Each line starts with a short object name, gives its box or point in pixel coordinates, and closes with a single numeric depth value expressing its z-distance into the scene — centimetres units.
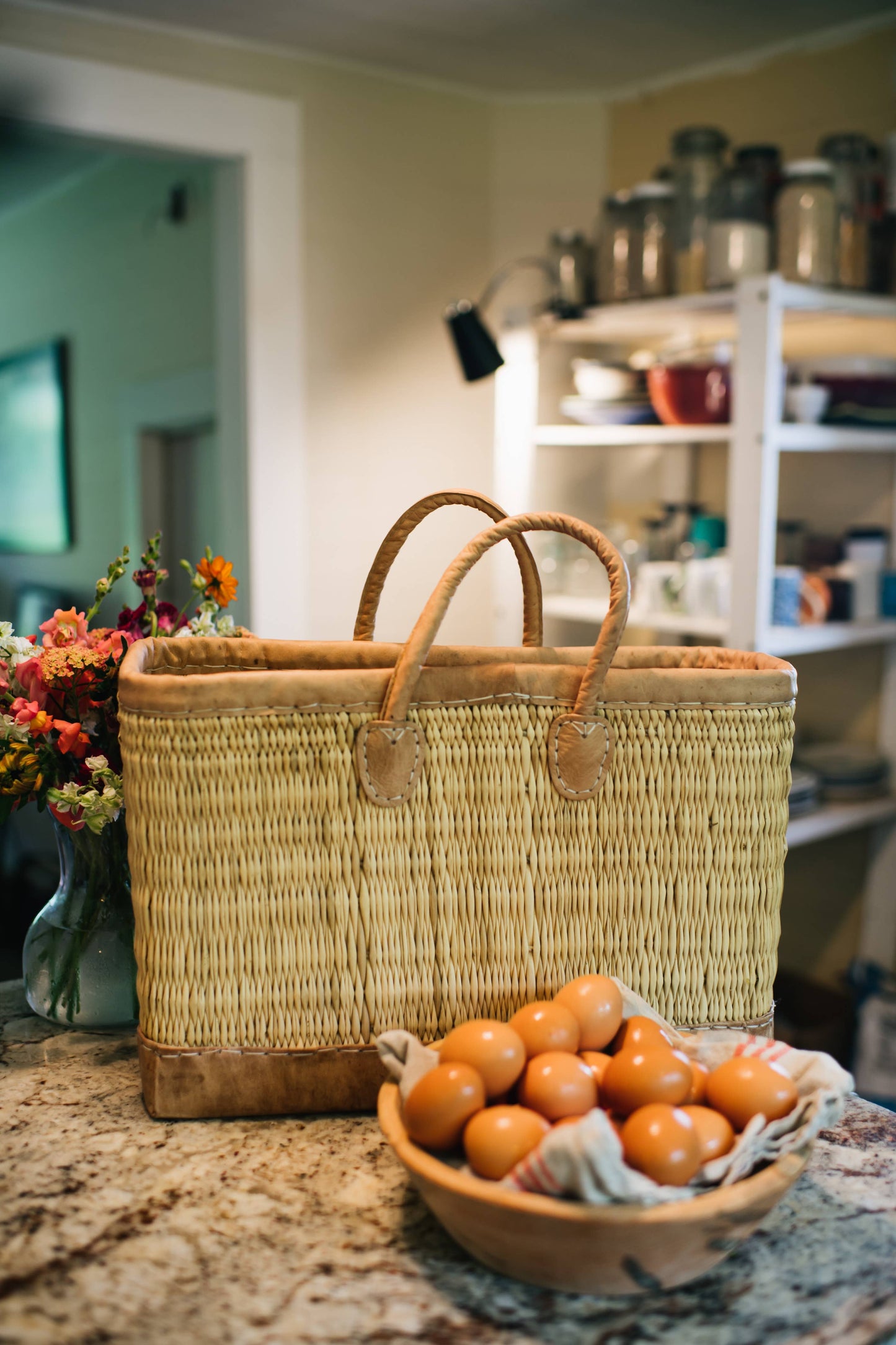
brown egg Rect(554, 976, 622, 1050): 70
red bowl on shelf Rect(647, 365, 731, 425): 218
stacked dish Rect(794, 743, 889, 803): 229
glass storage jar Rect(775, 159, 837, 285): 210
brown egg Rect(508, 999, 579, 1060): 68
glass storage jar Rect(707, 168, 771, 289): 212
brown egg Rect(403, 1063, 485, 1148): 62
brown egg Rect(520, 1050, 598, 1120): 63
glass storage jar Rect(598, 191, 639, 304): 234
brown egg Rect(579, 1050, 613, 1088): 67
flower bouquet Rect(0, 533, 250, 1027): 83
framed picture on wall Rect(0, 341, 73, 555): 396
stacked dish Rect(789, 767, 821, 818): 217
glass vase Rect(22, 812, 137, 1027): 89
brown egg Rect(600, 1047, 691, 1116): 63
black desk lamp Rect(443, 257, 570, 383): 213
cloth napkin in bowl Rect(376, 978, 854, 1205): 55
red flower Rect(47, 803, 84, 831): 83
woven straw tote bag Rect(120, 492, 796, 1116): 73
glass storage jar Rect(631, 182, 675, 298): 231
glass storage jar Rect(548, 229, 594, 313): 247
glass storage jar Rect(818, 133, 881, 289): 216
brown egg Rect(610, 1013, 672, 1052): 69
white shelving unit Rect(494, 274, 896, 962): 202
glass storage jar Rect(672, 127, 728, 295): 225
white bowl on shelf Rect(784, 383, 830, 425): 210
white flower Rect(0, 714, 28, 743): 83
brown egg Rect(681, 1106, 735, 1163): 61
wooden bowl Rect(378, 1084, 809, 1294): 56
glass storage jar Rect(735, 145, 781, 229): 216
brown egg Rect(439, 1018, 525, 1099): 65
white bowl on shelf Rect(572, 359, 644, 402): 238
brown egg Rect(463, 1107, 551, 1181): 59
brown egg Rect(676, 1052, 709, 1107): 67
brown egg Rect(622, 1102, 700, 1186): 58
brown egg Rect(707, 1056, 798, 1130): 63
